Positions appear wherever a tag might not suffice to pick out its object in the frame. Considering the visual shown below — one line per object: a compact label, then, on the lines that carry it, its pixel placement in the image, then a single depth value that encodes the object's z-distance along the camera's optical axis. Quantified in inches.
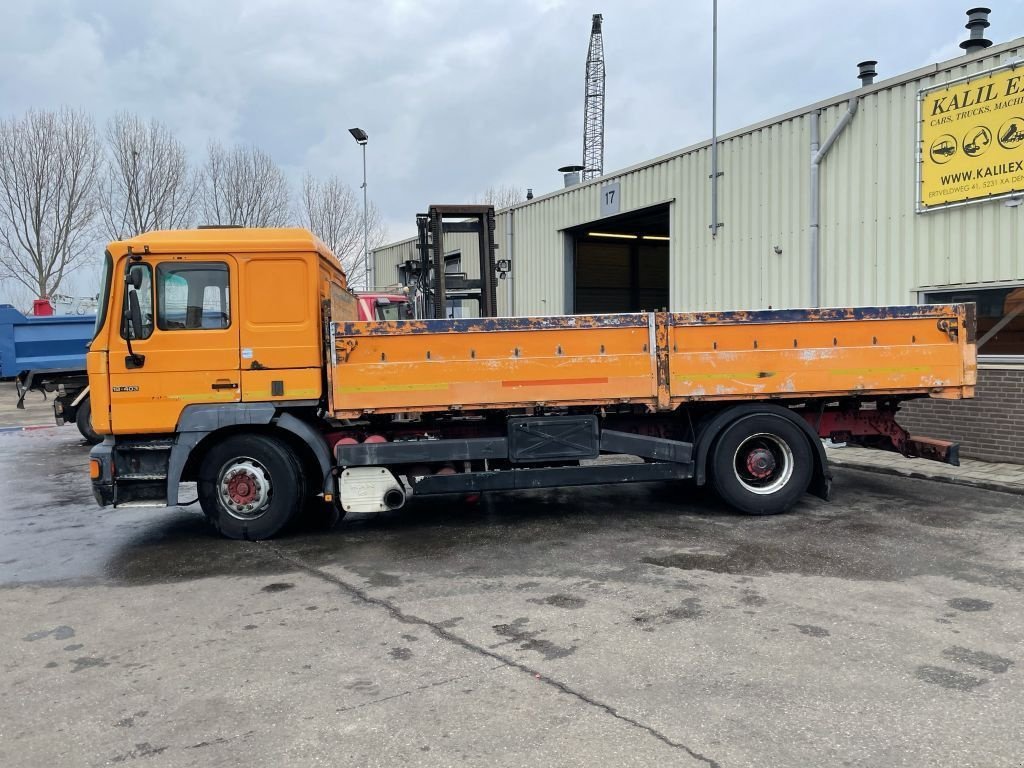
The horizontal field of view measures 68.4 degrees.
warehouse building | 370.3
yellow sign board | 358.3
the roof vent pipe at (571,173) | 766.5
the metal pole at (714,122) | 516.1
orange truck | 261.1
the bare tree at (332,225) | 1576.0
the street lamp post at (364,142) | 1083.9
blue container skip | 638.5
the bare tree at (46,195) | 1327.5
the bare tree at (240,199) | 1445.6
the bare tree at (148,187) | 1375.5
